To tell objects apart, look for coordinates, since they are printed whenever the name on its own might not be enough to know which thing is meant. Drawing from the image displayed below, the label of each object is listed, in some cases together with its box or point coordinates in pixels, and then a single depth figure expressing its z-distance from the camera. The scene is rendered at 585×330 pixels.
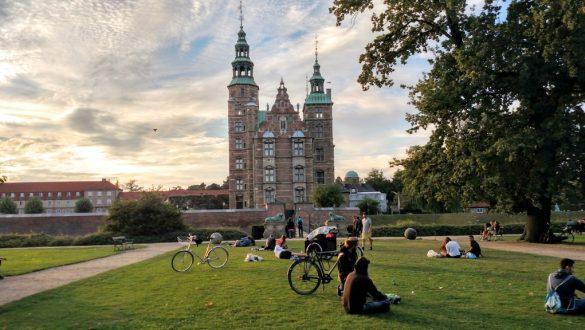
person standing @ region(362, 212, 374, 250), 23.82
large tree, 22.44
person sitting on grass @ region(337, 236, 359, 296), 10.90
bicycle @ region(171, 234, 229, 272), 15.90
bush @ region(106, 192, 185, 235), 36.88
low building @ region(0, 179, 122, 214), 127.00
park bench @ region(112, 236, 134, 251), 28.29
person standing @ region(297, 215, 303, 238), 38.66
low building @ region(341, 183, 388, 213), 101.31
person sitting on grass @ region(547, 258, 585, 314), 8.96
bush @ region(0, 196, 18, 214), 87.50
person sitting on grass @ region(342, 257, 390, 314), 9.09
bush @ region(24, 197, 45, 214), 87.97
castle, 64.12
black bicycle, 11.16
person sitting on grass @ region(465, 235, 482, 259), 19.27
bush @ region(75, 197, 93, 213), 91.56
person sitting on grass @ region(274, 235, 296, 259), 19.31
